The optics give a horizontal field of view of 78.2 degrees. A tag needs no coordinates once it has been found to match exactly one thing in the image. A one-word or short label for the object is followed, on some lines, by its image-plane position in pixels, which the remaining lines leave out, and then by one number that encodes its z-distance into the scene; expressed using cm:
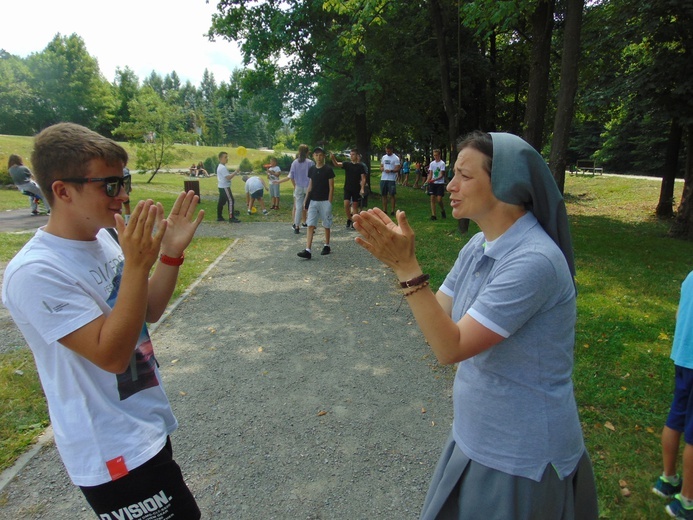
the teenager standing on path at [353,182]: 1146
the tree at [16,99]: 4984
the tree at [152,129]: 2647
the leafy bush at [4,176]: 2106
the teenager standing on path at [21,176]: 1263
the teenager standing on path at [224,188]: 1301
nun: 146
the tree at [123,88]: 6294
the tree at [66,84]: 5444
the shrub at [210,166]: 3889
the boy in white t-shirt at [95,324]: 148
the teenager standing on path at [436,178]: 1298
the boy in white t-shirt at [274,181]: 1552
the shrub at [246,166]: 4150
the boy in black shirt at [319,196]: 896
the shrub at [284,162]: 4082
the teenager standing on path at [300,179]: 1162
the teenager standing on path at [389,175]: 1382
